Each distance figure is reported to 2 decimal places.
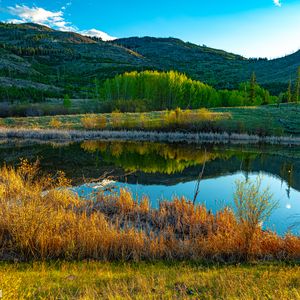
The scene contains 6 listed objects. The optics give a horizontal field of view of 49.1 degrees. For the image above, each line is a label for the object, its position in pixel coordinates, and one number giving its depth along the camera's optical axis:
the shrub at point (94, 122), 49.75
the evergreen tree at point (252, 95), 77.69
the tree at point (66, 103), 73.03
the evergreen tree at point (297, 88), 73.53
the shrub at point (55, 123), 49.97
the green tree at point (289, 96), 76.94
